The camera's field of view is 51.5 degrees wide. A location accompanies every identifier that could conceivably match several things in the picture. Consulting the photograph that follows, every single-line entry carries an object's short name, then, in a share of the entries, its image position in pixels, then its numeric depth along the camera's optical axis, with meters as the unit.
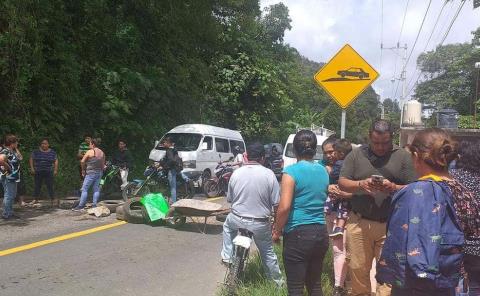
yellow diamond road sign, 7.22
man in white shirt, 4.98
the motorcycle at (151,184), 12.12
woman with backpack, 2.57
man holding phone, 4.21
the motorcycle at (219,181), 15.19
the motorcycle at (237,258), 4.88
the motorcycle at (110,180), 13.28
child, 5.28
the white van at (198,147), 15.60
